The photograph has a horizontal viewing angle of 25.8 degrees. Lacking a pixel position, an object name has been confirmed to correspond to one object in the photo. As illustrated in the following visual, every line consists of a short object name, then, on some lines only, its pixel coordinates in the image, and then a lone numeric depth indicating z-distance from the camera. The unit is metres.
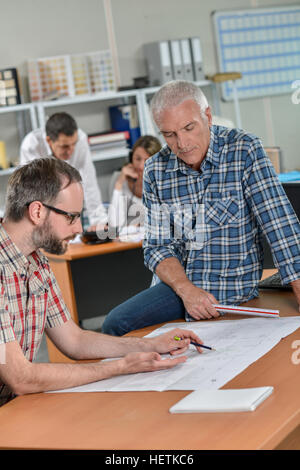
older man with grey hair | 2.09
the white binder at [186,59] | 5.96
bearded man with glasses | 1.67
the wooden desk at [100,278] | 3.82
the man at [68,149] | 4.38
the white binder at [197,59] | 5.97
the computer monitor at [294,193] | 2.28
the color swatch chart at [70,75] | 5.61
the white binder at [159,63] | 5.91
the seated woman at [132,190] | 4.30
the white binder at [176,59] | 5.93
